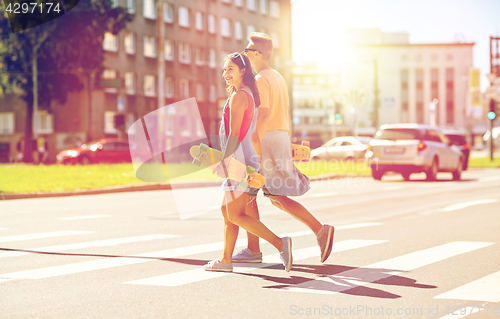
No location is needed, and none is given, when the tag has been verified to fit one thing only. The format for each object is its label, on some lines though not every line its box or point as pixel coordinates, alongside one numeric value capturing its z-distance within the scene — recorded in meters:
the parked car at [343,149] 38.51
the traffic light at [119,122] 32.72
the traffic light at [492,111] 38.66
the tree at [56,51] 44.88
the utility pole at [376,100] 46.01
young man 6.40
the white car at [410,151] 23.38
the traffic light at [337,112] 38.81
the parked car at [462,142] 31.95
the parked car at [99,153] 38.88
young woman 6.01
